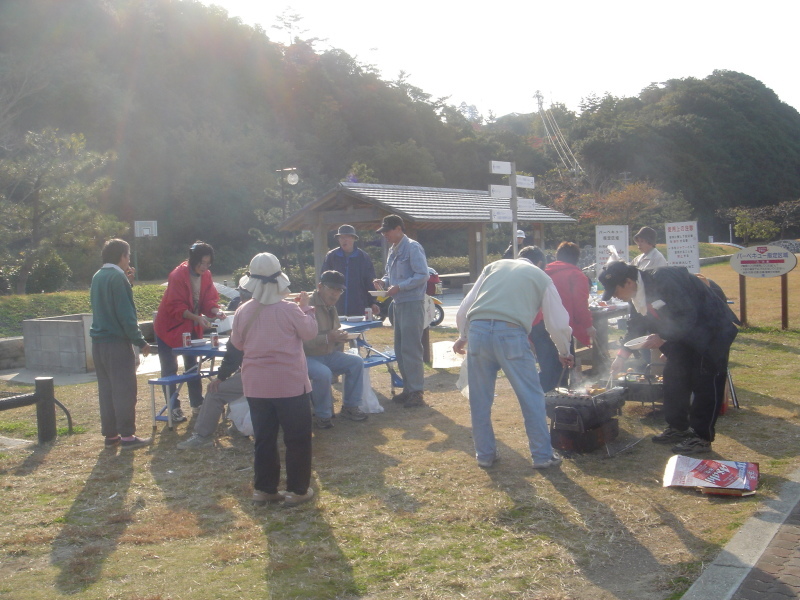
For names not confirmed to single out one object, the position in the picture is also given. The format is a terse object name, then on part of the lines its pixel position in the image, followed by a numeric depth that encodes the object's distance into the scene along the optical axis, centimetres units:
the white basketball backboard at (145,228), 2117
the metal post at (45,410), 652
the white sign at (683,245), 1161
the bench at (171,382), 647
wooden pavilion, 1656
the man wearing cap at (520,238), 1058
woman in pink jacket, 444
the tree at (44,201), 2025
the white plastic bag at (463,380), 569
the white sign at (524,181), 1016
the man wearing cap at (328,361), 639
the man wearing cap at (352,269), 793
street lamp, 2580
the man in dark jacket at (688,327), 519
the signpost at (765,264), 1154
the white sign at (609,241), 1323
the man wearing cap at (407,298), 707
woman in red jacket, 685
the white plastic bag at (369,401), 707
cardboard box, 452
